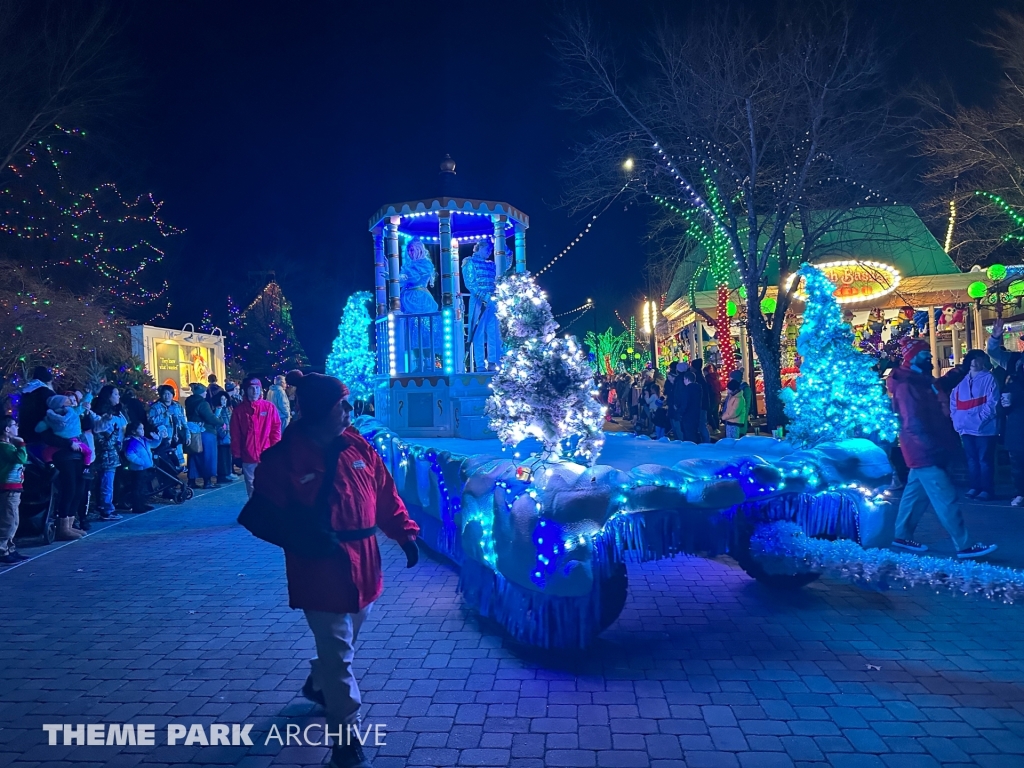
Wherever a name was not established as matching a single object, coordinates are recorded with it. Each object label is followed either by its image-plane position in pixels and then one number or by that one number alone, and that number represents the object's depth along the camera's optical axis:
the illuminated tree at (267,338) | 35.06
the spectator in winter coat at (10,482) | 6.62
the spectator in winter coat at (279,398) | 12.18
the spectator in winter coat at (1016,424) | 7.63
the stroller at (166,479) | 10.18
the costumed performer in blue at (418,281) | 9.94
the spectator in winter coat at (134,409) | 9.30
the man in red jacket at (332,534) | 2.88
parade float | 3.80
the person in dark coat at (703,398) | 12.15
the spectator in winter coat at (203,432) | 11.30
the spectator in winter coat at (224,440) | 11.99
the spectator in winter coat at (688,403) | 11.84
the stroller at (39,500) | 7.35
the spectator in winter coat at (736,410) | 10.34
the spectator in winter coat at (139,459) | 9.20
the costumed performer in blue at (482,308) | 9.89
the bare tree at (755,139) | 12.67
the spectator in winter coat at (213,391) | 12.20
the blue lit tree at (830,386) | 5.36
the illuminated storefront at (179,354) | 18.97
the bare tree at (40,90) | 14.62
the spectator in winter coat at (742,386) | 10.34
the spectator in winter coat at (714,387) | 13.66
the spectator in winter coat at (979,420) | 7.66
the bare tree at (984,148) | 14.26
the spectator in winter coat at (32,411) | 7.48
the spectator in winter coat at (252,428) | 8.34
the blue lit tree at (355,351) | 13.38
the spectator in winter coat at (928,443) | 5.56
